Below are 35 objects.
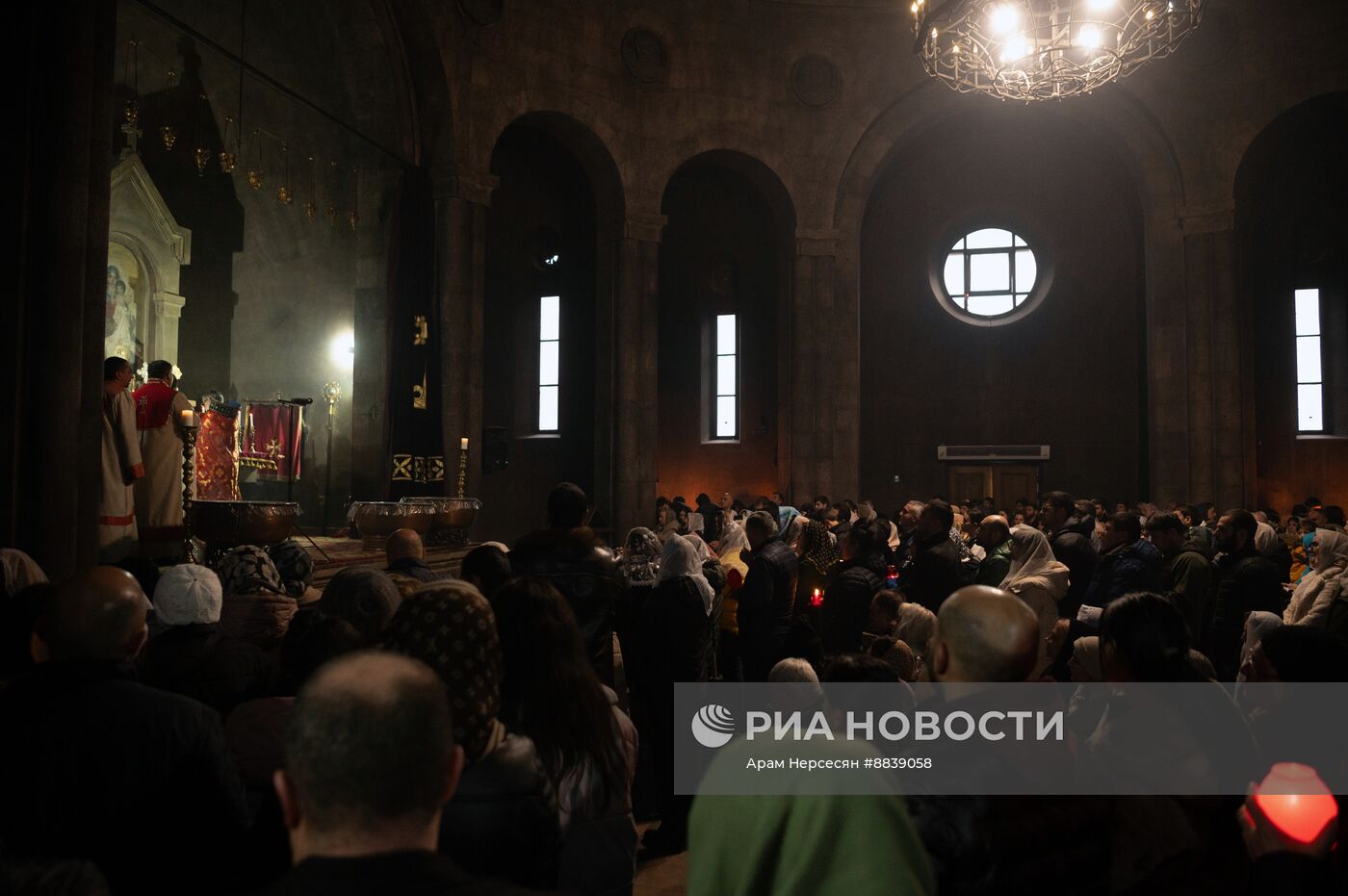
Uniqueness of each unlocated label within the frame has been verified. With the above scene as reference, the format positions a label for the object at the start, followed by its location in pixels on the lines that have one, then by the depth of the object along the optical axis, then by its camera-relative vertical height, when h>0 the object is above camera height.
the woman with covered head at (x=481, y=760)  2.08 -0.63
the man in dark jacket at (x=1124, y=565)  5.62 -0.50
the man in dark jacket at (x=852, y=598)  5.55 -0.69
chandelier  10.62 +5.04
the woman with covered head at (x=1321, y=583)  5.13 -0.54
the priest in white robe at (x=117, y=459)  7.35 +0.07
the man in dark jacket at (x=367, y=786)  1.25 -0.42
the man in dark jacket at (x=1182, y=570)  6.32 -0.58
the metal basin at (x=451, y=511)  11.57 -0.47
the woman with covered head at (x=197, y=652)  3.13 -0.60
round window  19.67 +4.20
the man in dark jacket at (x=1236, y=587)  6.02 -0.65
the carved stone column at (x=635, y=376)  16.72 +1.72
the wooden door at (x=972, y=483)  19.03 -0.08
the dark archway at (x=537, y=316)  17.45 +2.91
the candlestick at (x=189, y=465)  7.52 +0.03
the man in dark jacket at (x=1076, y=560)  6.82 -0.56
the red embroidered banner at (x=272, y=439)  14.09 +0.47
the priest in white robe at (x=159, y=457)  8.09 +0.10
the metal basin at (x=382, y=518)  10.95 -0.52
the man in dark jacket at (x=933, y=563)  5.84 -0.51
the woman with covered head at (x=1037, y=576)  5.54 -0.56
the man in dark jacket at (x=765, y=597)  5.81 -0.73
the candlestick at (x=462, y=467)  13.47 +0.09
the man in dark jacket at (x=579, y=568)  4.50 -0.44
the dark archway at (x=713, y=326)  19.09 +2.99
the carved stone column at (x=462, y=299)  14.16 +2.58
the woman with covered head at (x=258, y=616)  3.75 -0.57
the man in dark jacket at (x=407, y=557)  4.54 -0.41
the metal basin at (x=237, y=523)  7.73 -0.42
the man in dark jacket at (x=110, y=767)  2.14 -0.67
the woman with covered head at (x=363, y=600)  3.35 -0.45
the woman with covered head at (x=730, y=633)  6.14 -0.99
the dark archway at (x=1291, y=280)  17.42 +3.73
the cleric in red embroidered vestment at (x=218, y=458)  11.49 +0.14
